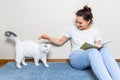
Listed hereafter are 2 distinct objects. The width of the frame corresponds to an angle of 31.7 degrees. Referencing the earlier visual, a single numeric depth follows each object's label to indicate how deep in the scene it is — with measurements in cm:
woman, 148
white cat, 187
